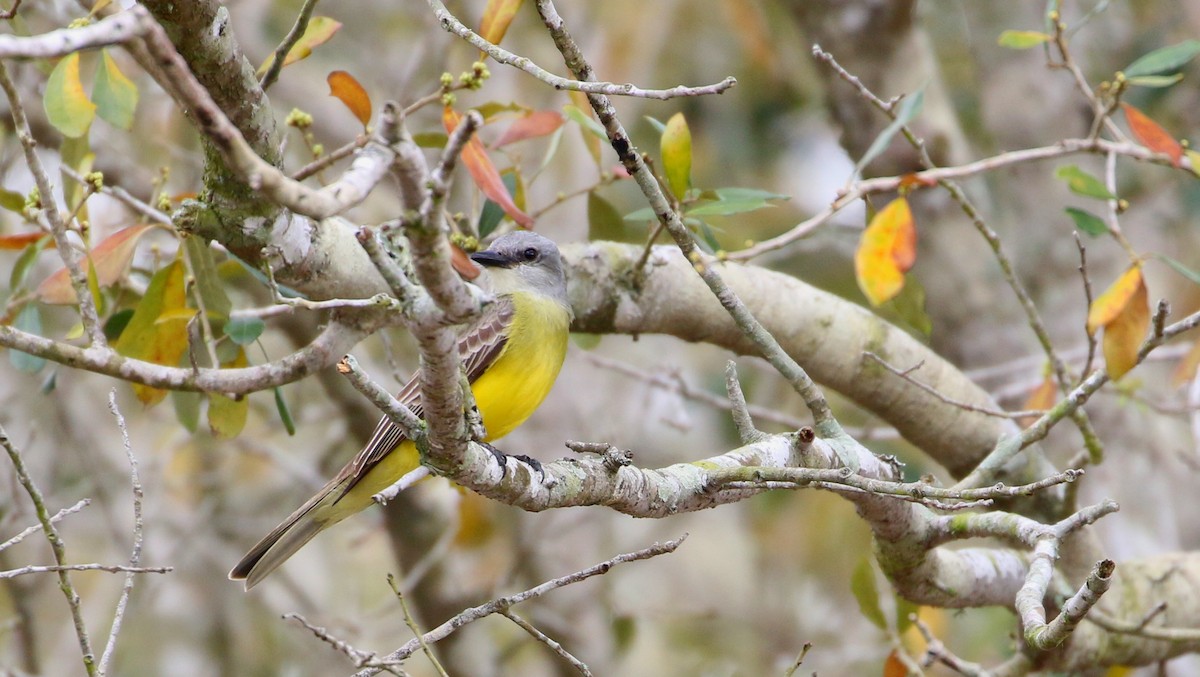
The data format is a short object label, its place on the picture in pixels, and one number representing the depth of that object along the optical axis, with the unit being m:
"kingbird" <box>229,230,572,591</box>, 8.01
